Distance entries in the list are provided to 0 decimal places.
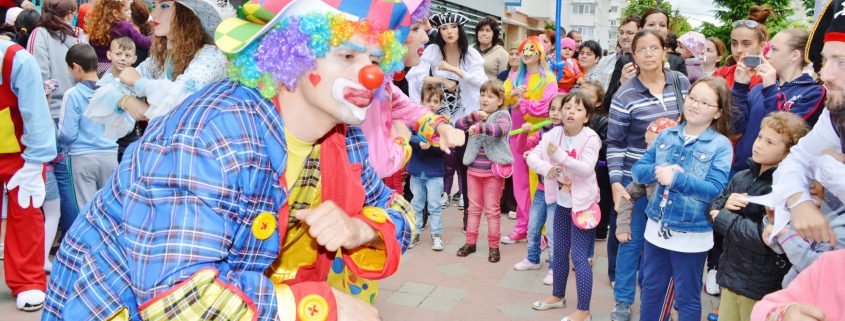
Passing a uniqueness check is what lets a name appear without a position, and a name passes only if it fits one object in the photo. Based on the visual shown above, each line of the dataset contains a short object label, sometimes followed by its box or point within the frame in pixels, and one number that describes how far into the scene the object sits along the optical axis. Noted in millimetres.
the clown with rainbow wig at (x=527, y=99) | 5883
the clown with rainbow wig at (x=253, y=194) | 1437
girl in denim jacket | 3367
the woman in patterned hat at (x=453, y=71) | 6172
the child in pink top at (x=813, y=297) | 1657
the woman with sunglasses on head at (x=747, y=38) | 4898
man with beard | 1868
